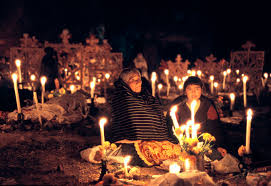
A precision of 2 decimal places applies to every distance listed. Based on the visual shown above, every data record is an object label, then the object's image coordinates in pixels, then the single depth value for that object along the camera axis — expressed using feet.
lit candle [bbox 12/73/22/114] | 19.25
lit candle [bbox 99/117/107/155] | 12.37
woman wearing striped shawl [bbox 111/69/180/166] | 14.37
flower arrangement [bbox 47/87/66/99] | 26.50
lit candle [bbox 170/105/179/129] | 12.96
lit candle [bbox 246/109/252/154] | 11.59
